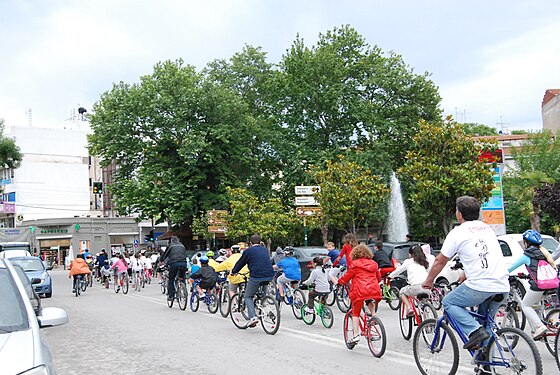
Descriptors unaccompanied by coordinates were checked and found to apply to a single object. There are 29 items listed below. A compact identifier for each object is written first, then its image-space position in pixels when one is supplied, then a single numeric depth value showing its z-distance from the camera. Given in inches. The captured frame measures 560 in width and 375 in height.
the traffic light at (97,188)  1534.2
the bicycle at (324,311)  484.1
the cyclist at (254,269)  458.6
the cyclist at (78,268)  952.3
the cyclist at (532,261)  337.7
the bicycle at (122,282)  1007.6
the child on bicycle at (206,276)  610.5
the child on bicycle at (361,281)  360.5
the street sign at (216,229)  1494.8
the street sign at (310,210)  1295.3
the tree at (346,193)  1261.1
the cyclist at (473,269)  238.2
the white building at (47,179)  2832.2
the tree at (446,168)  1152.8
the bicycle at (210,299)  636.7
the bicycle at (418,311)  366.6
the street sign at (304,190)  1254.9
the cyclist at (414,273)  385.2
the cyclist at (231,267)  531.5
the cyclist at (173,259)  677.9
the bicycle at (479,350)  227.9
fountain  1631.9
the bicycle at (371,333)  344.2
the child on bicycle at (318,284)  482.9
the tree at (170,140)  1545.3
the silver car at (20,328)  162.4
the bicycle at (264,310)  451.5
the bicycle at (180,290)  684.1
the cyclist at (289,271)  558.6
